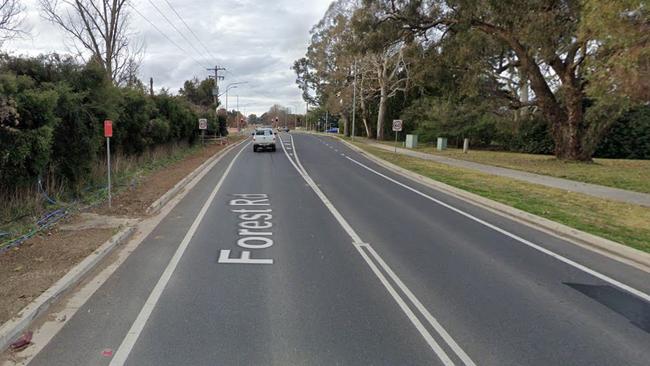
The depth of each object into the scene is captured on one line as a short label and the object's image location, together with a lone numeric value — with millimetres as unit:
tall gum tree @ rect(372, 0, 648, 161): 20625
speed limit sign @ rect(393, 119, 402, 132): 30711
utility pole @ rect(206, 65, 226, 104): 61950
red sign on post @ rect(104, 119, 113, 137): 10475
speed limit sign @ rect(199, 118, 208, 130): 34844
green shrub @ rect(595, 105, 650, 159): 37562
